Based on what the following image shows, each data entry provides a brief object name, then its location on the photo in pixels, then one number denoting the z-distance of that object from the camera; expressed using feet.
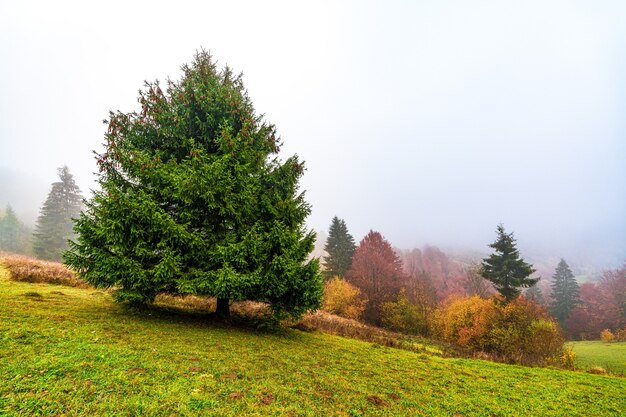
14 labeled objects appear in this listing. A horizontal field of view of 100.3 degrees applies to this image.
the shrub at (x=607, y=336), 134.46
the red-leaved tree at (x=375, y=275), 113.91
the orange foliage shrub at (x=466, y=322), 79.46
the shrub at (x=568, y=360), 44.62
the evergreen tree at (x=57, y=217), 143.74
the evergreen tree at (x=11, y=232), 196.59
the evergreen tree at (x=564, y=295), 182.29
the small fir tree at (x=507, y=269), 91.64
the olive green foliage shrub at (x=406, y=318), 101.40
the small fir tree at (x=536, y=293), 200.23
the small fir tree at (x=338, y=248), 140.67
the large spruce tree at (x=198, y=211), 23.88
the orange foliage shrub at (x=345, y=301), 105.50
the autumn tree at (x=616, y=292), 159.43
